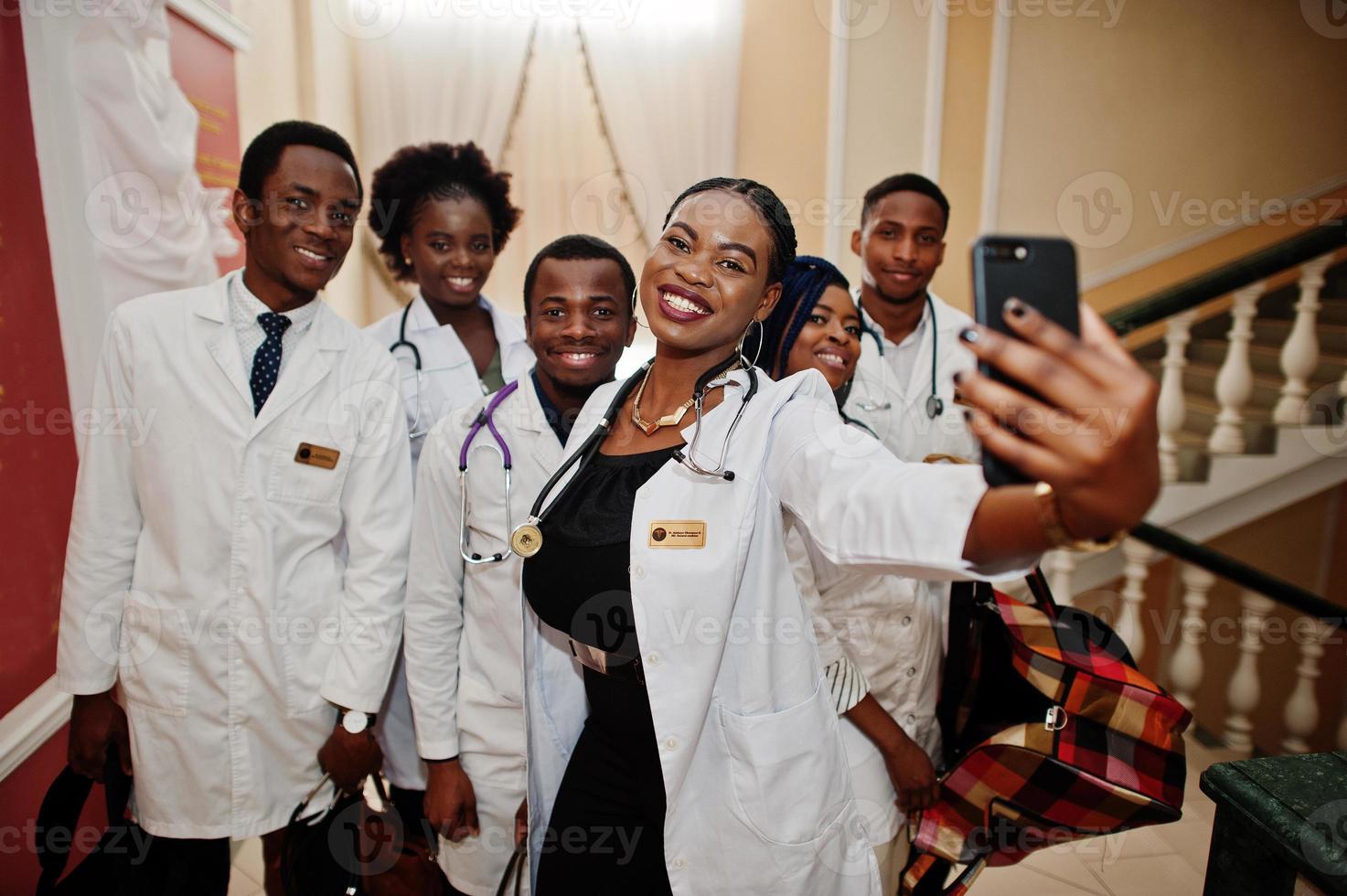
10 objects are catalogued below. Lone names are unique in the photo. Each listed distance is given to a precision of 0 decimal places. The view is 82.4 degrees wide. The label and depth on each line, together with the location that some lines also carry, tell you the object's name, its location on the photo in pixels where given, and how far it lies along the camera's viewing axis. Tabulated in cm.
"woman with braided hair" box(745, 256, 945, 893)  130
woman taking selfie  100
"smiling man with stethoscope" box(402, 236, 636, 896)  134
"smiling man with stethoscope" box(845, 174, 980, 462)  196
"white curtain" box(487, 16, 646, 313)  405
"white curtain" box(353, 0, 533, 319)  390
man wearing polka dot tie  137
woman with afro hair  198
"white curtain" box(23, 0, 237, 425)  165
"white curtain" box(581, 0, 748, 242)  396
